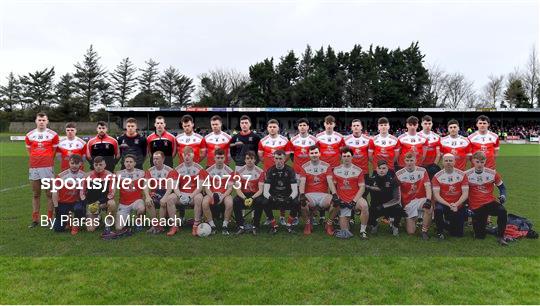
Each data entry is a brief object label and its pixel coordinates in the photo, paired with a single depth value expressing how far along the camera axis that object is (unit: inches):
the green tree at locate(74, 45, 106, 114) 2234.3
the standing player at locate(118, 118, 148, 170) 261.3
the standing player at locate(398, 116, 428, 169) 261.1
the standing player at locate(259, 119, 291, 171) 265.6
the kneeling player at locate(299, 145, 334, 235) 235.5
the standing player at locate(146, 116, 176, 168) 270.7
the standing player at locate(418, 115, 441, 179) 267.7
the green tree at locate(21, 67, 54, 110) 2215.8
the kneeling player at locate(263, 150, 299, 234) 234.2
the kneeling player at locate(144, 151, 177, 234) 235.5
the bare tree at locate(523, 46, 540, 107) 2121.1
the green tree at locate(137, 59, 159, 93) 2438.5
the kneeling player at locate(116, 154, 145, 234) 235.8
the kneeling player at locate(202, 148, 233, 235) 231.8
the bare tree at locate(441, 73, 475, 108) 2391.7
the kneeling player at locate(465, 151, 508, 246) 220.1
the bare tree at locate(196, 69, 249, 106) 2224.4
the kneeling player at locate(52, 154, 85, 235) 234.4
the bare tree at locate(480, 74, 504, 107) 2349.9
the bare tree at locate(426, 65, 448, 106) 2359.7
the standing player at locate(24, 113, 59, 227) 252.1
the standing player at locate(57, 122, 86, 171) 258.5
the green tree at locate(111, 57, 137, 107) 2364.7
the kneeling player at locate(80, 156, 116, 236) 233.8
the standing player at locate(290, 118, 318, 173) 263.9
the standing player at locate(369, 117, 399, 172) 263.0
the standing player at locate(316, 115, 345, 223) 263.4
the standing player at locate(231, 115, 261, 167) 271.3
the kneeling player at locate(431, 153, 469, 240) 222.5
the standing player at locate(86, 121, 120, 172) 261.1
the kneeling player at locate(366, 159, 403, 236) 229.5
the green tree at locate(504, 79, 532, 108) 2153.1
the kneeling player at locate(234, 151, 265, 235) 234.5
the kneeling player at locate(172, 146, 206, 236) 231.0
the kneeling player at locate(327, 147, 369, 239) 225.3
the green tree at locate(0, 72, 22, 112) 2272.4
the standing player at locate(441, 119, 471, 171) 260.4
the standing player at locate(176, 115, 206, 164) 270.1
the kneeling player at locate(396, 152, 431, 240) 231.1
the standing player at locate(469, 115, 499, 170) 257.3
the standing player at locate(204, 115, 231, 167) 270.7
